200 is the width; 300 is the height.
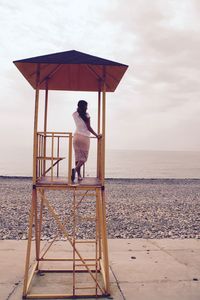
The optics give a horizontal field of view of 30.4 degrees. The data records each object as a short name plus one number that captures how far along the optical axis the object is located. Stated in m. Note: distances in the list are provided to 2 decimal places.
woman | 6.87
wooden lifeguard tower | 6.33
